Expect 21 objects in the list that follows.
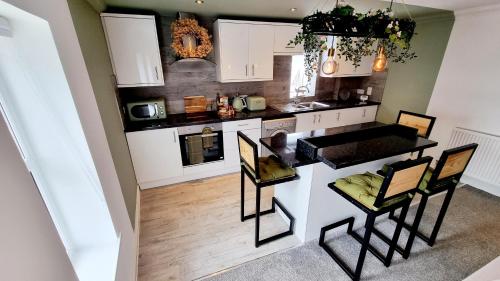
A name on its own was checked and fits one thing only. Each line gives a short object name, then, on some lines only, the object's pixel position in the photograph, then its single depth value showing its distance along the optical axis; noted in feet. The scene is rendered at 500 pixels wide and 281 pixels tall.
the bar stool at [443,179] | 5.32
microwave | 9.18
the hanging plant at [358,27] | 5.69
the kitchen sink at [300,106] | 12.11
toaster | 11.51
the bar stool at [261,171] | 5.92
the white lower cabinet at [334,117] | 12.00
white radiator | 9.00
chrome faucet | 13.30
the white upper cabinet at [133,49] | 8.11
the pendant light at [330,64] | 6.33
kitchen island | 5.72
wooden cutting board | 10.91
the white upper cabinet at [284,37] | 10.73
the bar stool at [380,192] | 4.57
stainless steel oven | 9.70
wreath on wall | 8.92
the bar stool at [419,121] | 8.58
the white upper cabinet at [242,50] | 9.84
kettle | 11.27
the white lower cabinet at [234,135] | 10.35
